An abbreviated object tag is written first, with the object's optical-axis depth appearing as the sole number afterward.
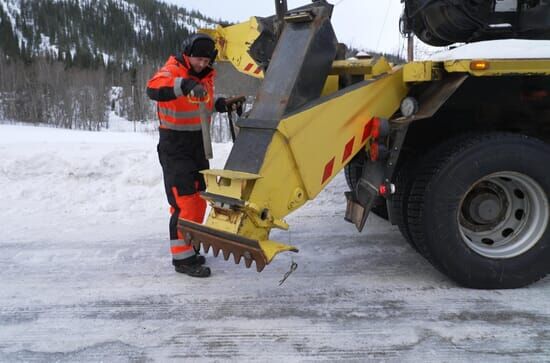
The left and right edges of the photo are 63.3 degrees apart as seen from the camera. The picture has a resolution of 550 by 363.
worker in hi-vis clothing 3.42
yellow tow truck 2.76
